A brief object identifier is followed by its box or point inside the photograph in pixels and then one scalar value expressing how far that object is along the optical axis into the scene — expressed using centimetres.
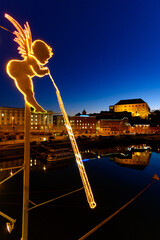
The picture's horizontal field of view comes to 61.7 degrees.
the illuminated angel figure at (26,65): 346
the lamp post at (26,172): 361
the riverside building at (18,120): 5625
